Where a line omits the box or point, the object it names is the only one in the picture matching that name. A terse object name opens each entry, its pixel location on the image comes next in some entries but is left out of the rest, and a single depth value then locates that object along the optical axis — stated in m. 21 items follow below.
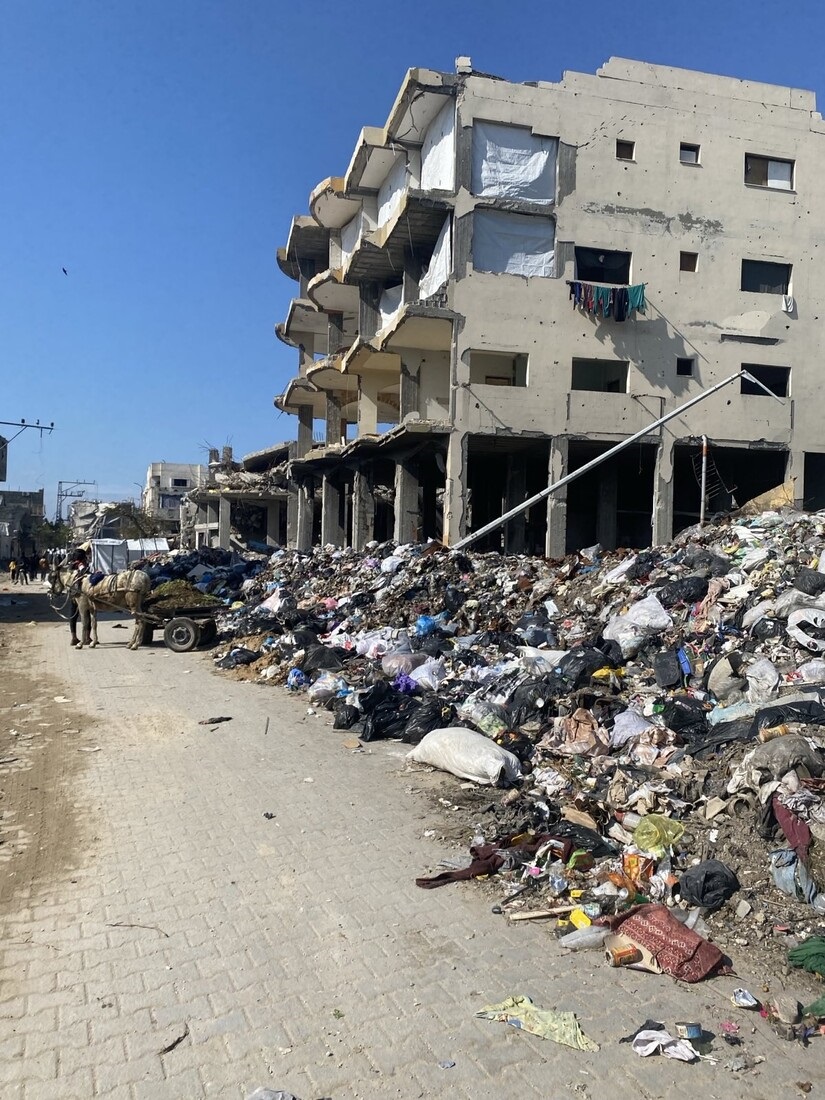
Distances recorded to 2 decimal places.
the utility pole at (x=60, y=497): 65.14
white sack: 5.71
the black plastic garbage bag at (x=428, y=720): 7.15
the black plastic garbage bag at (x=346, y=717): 7.82
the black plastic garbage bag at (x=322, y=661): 10.20
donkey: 13.26
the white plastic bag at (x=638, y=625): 8.01
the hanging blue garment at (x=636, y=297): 20.53
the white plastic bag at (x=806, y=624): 6.42
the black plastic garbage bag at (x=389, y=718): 7.43
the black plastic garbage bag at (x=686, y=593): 8.77
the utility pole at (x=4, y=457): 37.09
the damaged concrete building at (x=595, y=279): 19.72
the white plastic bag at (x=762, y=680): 6.02
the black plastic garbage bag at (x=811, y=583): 7.55
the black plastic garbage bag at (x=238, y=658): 11.45
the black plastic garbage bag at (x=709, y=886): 3.84
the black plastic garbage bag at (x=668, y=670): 6.97
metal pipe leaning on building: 16.15
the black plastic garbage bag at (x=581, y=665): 7.32
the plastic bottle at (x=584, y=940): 3.59
